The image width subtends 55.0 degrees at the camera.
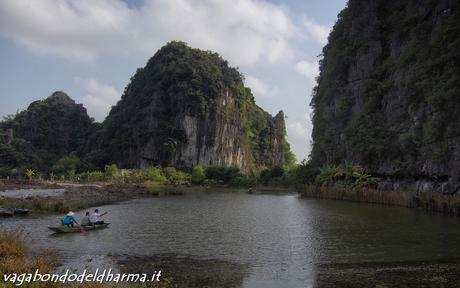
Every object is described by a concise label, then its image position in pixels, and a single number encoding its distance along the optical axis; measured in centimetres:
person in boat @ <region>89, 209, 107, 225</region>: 2616
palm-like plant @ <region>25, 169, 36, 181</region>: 9173
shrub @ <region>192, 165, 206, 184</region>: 10450
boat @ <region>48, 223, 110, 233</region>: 2370
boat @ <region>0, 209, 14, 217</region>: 3108
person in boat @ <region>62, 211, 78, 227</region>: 2472
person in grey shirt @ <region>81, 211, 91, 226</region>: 2580
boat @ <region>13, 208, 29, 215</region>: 3222
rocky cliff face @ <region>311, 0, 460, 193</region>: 4453
